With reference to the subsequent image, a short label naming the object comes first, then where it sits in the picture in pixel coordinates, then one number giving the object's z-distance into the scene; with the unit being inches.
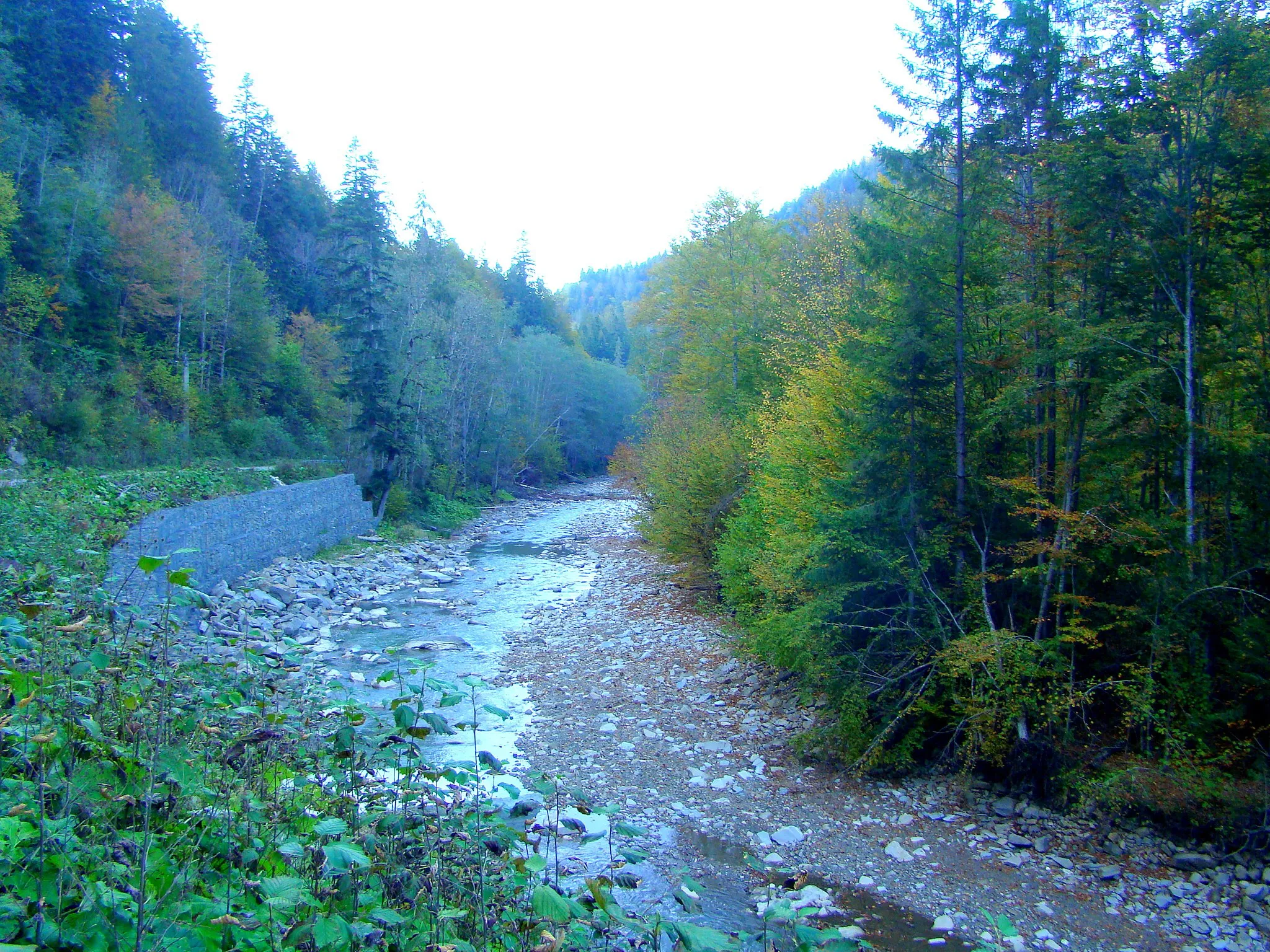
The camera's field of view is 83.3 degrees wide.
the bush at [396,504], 1034.1
